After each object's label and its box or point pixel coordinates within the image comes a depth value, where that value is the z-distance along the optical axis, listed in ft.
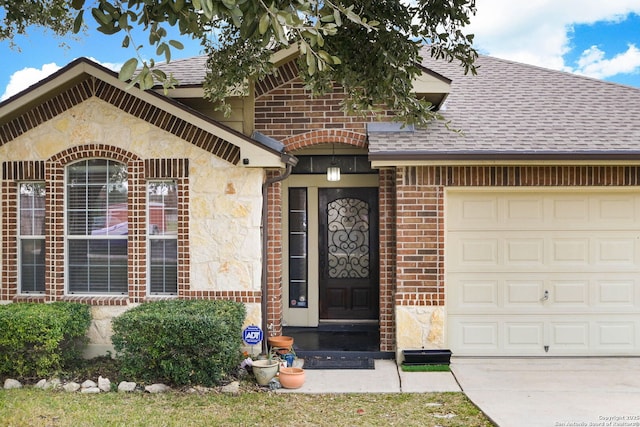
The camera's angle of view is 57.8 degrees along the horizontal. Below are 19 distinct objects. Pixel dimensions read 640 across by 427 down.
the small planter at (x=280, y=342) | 28.02
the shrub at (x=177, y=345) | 23.16
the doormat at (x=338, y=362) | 27.37
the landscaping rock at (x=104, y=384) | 23.70
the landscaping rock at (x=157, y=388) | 23.28
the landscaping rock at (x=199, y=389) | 23.25
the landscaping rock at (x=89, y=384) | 23.81
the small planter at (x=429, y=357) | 26.92
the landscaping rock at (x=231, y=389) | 23.47
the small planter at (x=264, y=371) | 24.43
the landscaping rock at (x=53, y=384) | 23.93
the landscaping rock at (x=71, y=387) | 23.72
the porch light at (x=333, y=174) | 32.81
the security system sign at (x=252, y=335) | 26.05
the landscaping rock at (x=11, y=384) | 23.99
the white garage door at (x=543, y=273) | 28.68
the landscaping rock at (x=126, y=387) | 23.50
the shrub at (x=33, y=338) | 24.12
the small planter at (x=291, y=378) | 24.22
